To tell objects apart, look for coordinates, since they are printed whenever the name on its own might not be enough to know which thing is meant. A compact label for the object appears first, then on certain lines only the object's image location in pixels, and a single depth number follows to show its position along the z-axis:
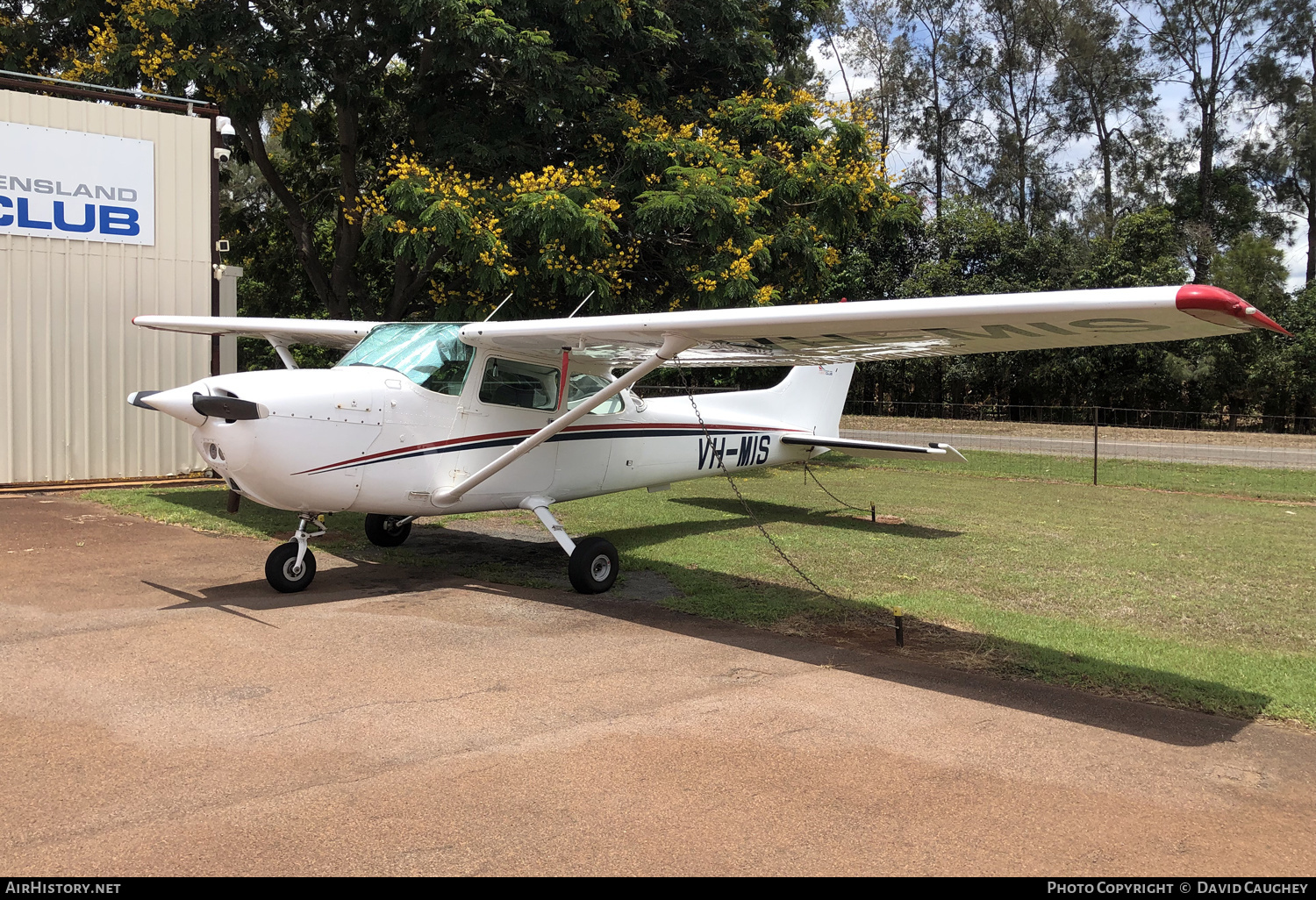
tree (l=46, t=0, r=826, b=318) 15.20
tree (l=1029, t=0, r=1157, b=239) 41.19
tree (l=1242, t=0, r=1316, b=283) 37.78
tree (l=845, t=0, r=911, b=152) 43.38
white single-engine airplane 5.79
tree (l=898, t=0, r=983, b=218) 43.06
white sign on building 12.56
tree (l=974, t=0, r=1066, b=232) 42.41
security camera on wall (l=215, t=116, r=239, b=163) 14.09
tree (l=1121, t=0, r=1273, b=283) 38.56
